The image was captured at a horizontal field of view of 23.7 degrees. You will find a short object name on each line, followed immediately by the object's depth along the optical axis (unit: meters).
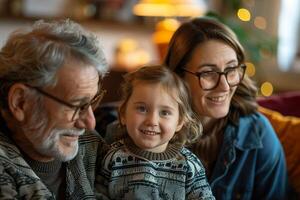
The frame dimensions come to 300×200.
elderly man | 1.20
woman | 1.48
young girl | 1.32
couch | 1.64
